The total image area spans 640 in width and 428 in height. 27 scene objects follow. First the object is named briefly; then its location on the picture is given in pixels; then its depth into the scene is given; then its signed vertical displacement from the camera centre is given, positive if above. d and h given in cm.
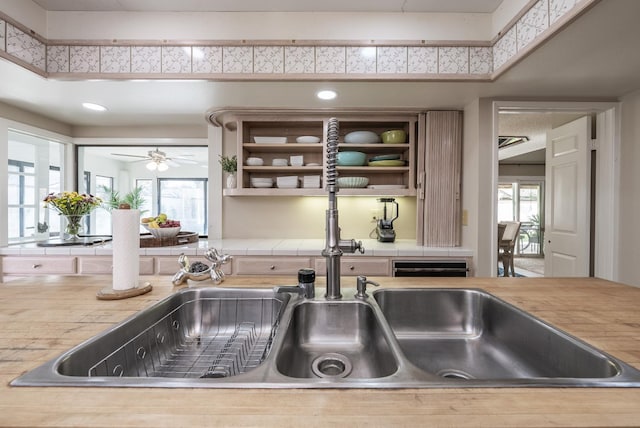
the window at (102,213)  680 -5
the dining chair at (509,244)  500 -52
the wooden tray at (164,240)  247 -25
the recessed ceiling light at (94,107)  260 +93
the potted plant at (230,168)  278 +41
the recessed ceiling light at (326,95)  224 +90
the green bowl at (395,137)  271 +69
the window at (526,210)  758 +7
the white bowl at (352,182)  269 +27
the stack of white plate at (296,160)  274 +47
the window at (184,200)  759 +29
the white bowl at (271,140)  274 +66
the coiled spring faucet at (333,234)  101 -8
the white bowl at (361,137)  274 +69
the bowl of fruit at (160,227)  254 -14
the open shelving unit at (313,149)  269 +60
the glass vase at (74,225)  258 -12
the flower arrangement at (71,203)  247 +7
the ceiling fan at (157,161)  427 +74
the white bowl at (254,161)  274 +46
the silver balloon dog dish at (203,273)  120 -25
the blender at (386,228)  276 -15
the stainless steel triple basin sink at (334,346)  55 -38
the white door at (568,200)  253 +12
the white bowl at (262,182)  276 +27
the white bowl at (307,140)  274 +66
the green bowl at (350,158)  271 +49
